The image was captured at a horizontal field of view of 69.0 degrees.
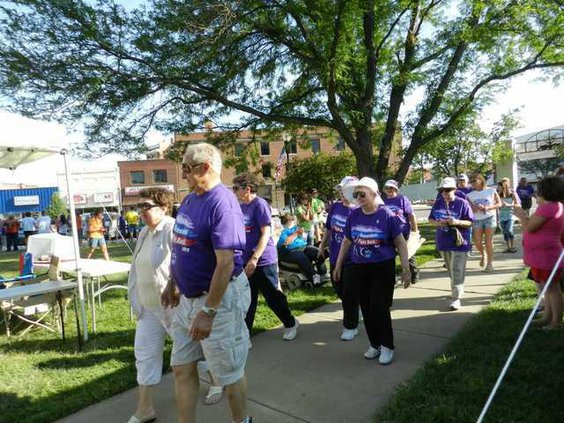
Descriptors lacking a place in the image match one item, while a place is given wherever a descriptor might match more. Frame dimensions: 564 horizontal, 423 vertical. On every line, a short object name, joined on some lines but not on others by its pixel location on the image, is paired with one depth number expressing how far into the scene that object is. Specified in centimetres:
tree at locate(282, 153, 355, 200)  3097
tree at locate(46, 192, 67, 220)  3959
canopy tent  489
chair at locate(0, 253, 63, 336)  536
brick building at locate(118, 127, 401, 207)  1363
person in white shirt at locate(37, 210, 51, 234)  1867
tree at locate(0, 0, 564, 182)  825
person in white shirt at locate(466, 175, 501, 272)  774
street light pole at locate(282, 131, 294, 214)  1347
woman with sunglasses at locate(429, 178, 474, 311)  548
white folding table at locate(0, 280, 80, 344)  449
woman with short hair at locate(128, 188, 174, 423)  312
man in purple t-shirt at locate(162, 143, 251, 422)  239
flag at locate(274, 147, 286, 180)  1811
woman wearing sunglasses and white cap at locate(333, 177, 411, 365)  389
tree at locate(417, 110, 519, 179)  2356
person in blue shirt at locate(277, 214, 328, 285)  713
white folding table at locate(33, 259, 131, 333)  531
